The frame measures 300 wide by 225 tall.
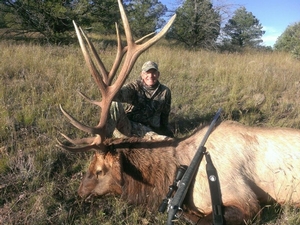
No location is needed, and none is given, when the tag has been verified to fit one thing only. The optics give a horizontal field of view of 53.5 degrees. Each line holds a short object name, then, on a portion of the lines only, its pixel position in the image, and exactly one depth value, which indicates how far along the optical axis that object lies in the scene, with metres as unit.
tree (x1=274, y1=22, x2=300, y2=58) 14.78
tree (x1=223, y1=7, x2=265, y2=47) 31.34
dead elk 2.75
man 4.25
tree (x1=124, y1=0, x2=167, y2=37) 19.27
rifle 2.33
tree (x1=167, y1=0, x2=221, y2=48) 16.30
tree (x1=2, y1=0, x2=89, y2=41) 10.80
